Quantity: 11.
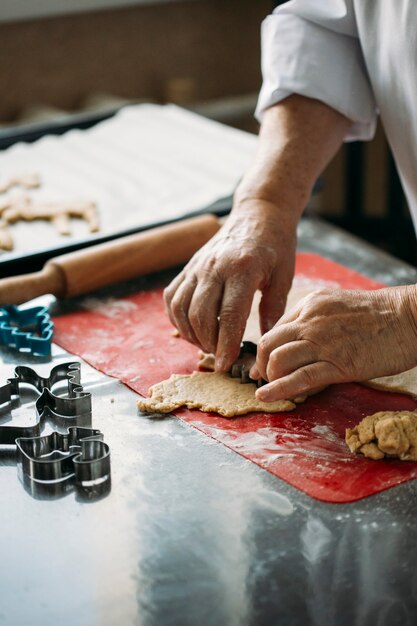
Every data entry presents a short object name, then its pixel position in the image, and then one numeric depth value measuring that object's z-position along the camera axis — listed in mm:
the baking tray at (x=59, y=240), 1885
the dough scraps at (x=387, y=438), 1241
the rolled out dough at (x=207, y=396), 1385
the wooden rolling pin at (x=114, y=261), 1774
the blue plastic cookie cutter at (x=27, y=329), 1609
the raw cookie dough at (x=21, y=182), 2258
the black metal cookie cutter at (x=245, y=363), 1474
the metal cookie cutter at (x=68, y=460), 1216
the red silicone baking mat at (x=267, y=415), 1228
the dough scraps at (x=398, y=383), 1429
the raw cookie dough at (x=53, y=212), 2047
